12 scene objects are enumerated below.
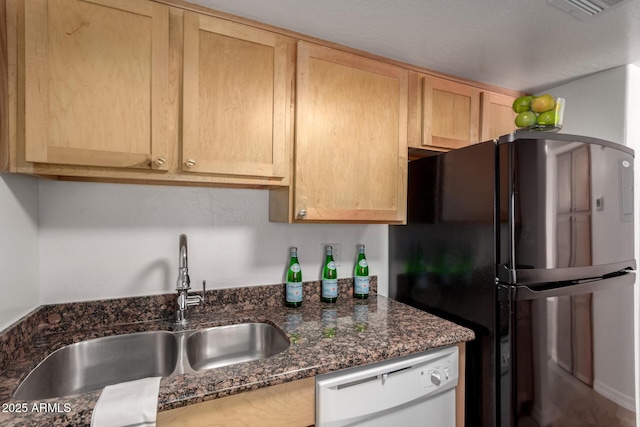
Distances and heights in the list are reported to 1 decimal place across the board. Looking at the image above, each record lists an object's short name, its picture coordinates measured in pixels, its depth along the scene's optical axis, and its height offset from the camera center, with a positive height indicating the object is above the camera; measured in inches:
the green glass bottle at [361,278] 68.3 -13.5
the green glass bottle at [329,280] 65.0 -13.4
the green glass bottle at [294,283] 61.6 -13.4
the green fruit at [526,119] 58.0 +18.4
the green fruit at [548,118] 55.6 +17.8
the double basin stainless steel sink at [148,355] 43.7 -22.0
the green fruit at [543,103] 56.2 +20.6
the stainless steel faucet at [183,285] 51.7 -11.6
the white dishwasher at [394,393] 39.5 -24.1
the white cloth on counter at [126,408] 29.1 -18.5
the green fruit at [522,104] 59.4 +21.6
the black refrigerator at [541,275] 47.1 -9.5
